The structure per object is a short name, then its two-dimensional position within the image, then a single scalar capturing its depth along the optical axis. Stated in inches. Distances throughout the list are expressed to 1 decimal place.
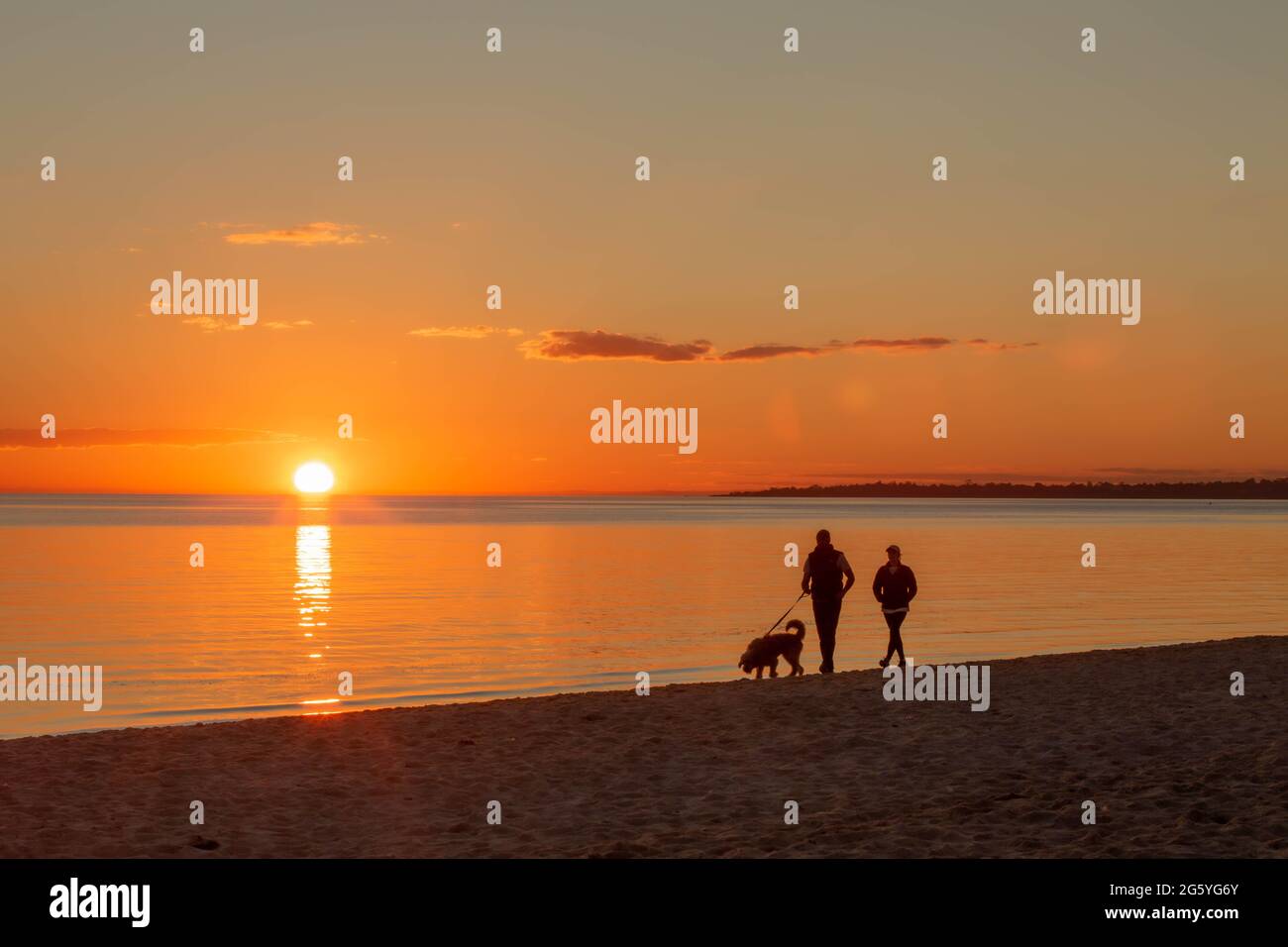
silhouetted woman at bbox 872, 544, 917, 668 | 756.6
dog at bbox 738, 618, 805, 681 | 777.6
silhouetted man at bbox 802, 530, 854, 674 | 760.3
